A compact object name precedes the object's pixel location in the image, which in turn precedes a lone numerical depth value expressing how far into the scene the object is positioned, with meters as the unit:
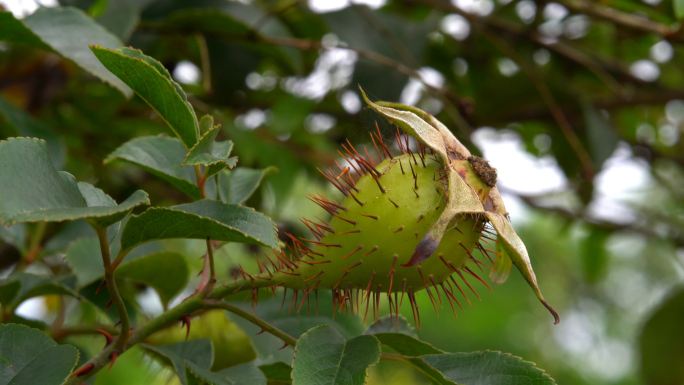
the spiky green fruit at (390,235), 0.38
